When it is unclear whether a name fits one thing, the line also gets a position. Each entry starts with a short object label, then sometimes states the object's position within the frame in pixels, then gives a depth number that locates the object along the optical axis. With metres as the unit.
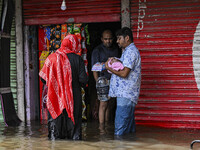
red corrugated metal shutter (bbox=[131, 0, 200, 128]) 6.41
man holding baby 5.39
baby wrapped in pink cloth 5.39
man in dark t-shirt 6.94
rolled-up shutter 6.87
